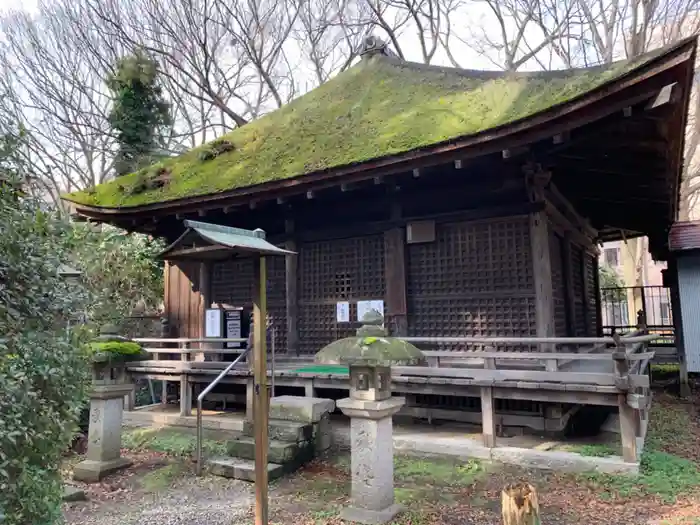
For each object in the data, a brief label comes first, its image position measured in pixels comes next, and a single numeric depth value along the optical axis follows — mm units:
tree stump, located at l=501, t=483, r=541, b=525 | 2807
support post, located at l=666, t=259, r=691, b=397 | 10977
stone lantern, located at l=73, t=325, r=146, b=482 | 6508
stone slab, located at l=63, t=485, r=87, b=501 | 5527
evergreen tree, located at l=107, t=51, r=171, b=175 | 16953
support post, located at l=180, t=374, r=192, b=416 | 8734
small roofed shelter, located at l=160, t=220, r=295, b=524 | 4383
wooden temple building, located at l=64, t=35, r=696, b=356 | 6637
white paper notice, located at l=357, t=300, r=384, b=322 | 8906
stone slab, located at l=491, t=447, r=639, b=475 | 5508
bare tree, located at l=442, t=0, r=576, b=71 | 18672
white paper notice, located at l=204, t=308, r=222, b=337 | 10438
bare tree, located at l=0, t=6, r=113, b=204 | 18812
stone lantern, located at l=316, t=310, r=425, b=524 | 4770
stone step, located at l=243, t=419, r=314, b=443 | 6457
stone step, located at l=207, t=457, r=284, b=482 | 6008
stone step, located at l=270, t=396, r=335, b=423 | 6715
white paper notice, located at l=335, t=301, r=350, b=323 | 9250
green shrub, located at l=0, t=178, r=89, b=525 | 2871
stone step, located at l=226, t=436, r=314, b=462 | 6207
